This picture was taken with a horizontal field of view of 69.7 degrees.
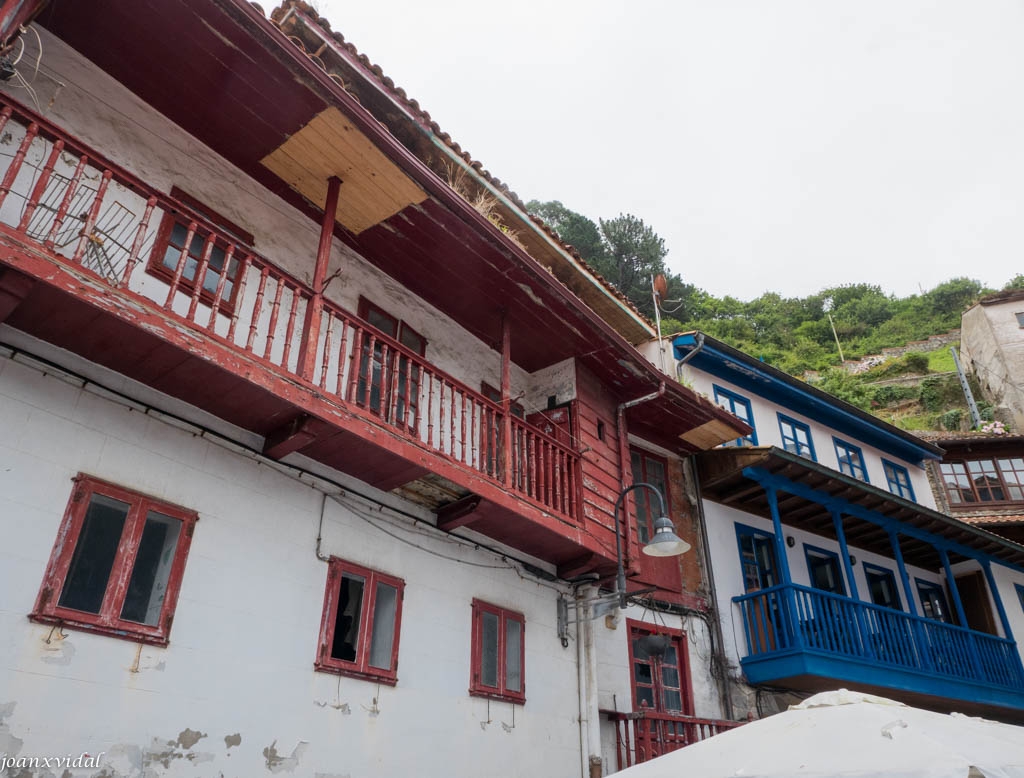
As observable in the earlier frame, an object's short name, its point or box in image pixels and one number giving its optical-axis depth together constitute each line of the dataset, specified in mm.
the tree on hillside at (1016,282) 52766
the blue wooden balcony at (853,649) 12023
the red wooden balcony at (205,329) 5293
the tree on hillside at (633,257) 34594
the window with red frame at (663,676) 11234
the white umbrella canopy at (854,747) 4379
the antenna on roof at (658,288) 17797
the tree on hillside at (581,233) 34688
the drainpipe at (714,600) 12055
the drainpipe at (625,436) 10938
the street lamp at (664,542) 7984
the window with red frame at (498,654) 8508
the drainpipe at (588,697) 9266
